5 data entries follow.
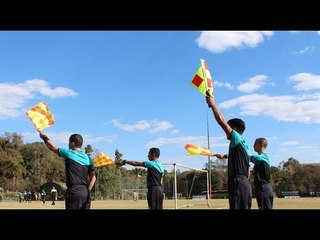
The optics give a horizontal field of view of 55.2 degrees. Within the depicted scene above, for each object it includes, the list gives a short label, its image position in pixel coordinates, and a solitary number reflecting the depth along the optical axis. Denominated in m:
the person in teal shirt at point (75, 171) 4.35
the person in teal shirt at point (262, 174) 5.01
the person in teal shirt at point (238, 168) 3.58
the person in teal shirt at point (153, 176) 6.03
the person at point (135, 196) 31.57
